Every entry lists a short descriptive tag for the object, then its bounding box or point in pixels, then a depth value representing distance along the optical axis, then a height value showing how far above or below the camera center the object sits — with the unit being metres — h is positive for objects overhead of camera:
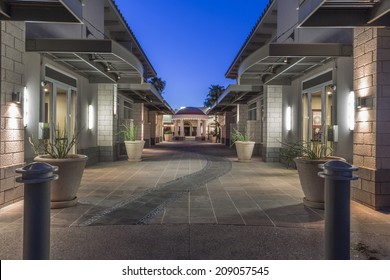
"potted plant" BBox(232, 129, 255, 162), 12.20 -0.63
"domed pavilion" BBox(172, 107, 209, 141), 36.69 +1.75
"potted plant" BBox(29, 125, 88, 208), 4.79 -0.69
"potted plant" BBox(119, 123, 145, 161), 12.15 -0.61
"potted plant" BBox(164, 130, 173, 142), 37.46 -0.53
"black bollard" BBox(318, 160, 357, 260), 2.43 -0.63
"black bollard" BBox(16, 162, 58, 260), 2.26 -0.61
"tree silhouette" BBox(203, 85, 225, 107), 43.47 +6.13
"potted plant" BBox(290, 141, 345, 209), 4.84 -0.68
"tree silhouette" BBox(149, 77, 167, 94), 40.28 +7.01
